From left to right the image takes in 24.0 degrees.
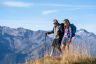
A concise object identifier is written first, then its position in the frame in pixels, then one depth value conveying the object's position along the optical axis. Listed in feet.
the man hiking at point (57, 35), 46.50
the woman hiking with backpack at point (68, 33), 44.45
